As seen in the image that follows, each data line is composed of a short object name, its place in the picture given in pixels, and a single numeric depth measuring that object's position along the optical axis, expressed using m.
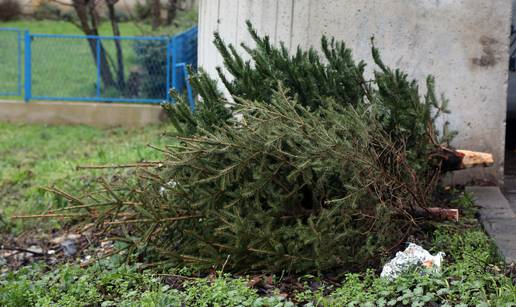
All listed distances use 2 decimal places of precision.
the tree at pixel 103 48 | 15.59
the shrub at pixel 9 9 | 23.30
